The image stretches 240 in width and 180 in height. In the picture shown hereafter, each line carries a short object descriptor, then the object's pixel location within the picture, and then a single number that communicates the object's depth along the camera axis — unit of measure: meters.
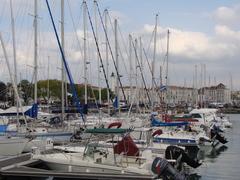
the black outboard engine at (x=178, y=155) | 23.02
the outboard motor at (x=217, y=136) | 42.99
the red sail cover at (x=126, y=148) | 19.62
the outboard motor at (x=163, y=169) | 18.59
